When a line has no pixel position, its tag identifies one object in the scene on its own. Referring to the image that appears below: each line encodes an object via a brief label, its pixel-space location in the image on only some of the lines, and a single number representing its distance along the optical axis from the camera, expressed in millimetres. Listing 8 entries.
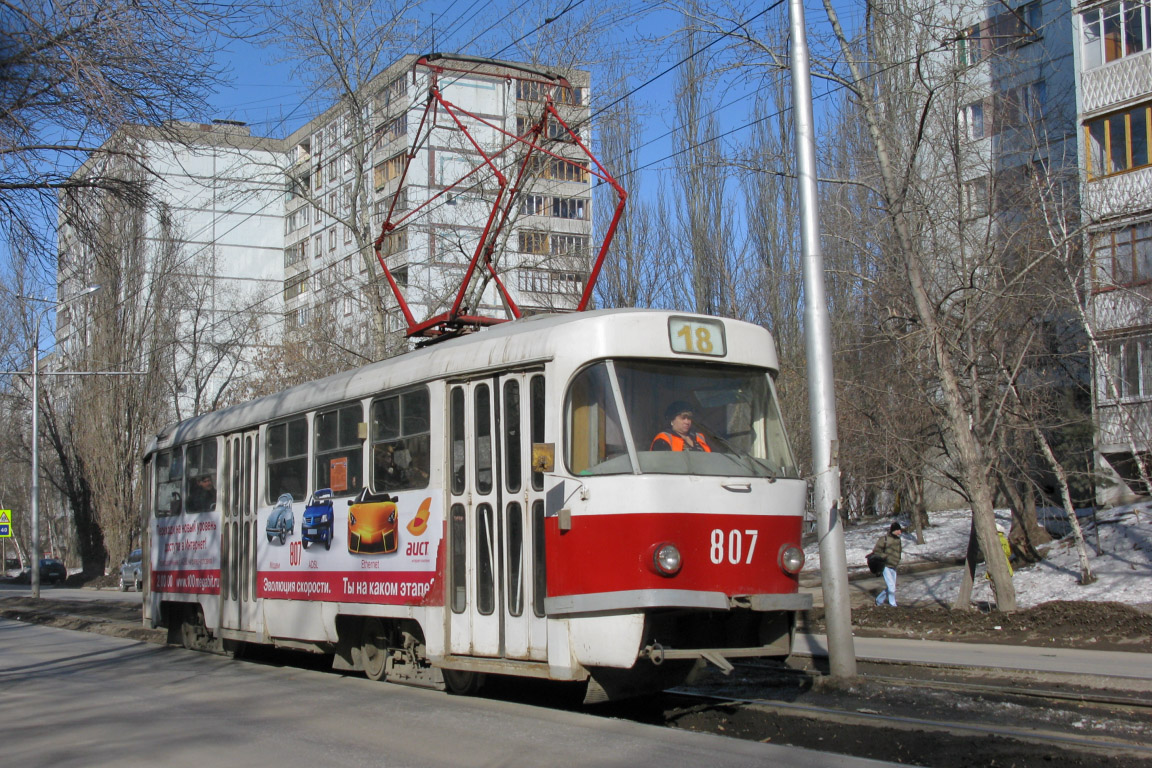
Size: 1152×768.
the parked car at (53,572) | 52750
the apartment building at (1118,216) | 18812
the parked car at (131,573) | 41781
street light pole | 36284
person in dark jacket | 18781
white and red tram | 7902
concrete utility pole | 10641
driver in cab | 8234
